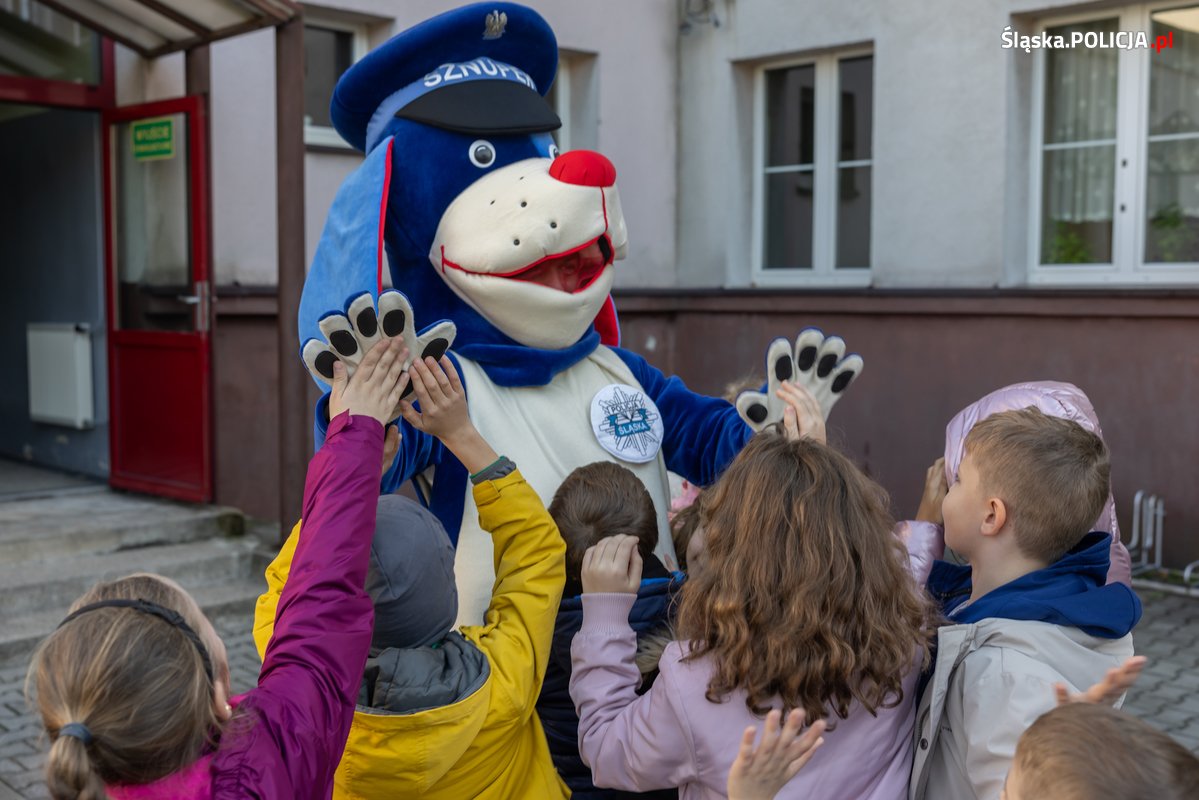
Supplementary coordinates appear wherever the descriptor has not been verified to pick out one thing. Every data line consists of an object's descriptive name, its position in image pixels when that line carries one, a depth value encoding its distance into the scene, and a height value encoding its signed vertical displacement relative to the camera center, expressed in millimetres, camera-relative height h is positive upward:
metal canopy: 6102 +1523
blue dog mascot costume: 2832 +121
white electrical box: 7812 -411
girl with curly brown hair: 1889 -510
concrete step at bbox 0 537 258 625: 5852 -1312
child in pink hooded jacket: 2791 -252
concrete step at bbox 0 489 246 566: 6293 -1154
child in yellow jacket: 1975 -586
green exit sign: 6916 +987
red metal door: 6902 +75
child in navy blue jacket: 2375 -533
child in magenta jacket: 1489 -485
